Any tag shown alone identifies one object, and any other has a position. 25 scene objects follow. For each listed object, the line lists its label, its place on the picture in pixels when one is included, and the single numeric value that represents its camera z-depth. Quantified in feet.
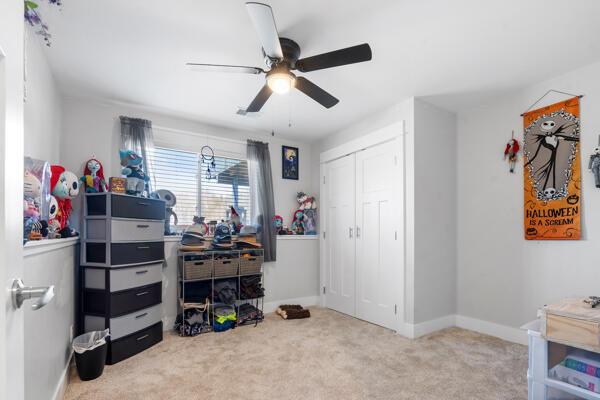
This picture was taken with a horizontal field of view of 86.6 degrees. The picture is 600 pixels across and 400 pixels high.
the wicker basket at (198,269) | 10.50
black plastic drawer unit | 8.30
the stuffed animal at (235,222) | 12.41
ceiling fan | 5.45
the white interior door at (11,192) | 2.07
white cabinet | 5.93
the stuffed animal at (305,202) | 14.42
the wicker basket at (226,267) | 11.09
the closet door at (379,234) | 10.75
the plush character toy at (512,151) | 9.84
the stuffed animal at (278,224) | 13.69
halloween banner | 8.55
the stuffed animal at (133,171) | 9.32
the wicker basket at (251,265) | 11.68
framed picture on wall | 14.47
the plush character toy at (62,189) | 7.55
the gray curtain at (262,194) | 13.05
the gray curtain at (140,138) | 10.71
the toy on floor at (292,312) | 12.08
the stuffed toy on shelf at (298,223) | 14.37
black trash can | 7.29
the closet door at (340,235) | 12.78
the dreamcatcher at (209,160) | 12.64
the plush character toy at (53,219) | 6.89
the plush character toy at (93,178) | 9.52
